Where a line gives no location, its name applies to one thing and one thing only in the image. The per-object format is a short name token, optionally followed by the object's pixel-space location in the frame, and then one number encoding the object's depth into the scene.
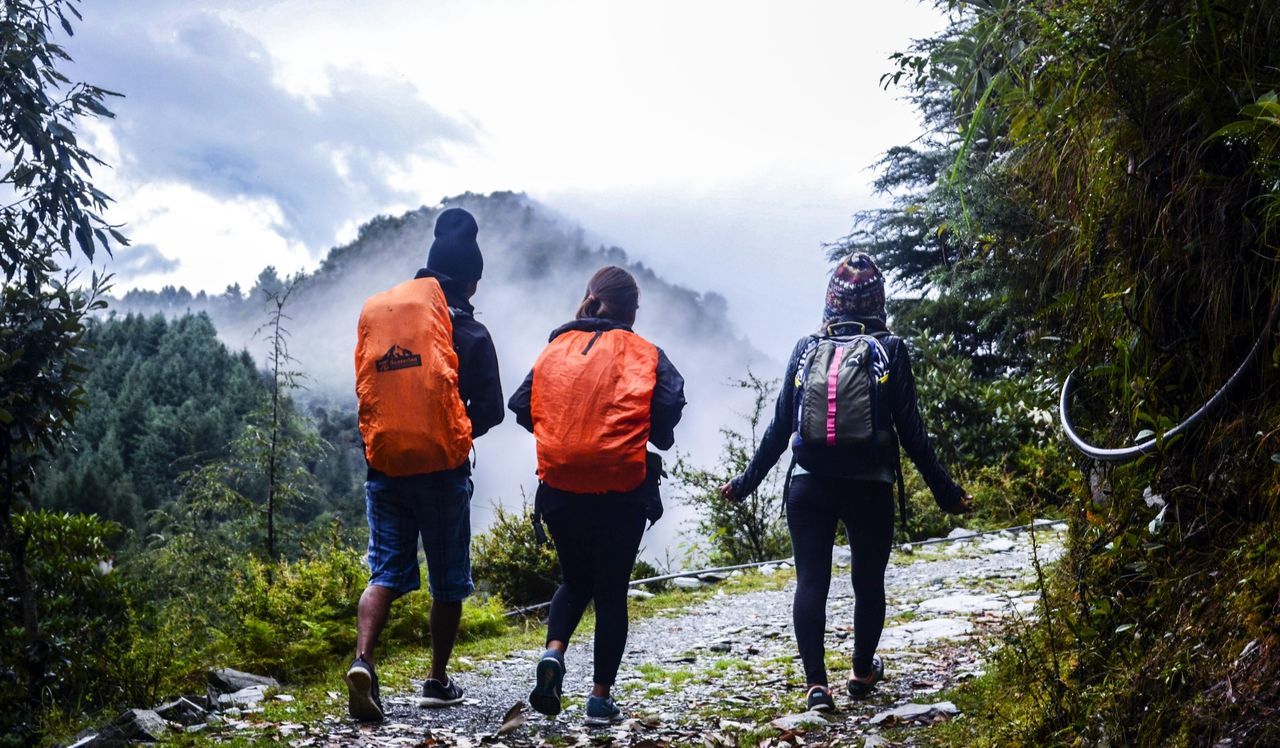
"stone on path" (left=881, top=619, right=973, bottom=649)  6.98
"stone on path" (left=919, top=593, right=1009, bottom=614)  8.01
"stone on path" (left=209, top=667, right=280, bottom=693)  6.19
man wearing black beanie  4.98
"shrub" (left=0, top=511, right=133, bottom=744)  6.10
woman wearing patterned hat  4.74
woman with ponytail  4.87
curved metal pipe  2.74
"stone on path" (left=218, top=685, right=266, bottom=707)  5.61
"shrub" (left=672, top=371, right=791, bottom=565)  13.47
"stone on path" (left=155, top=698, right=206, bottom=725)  5.15
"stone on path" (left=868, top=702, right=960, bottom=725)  4.51
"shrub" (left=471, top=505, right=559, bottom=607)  10.66
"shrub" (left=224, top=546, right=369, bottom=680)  6.89
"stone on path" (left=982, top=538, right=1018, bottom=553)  11.48
